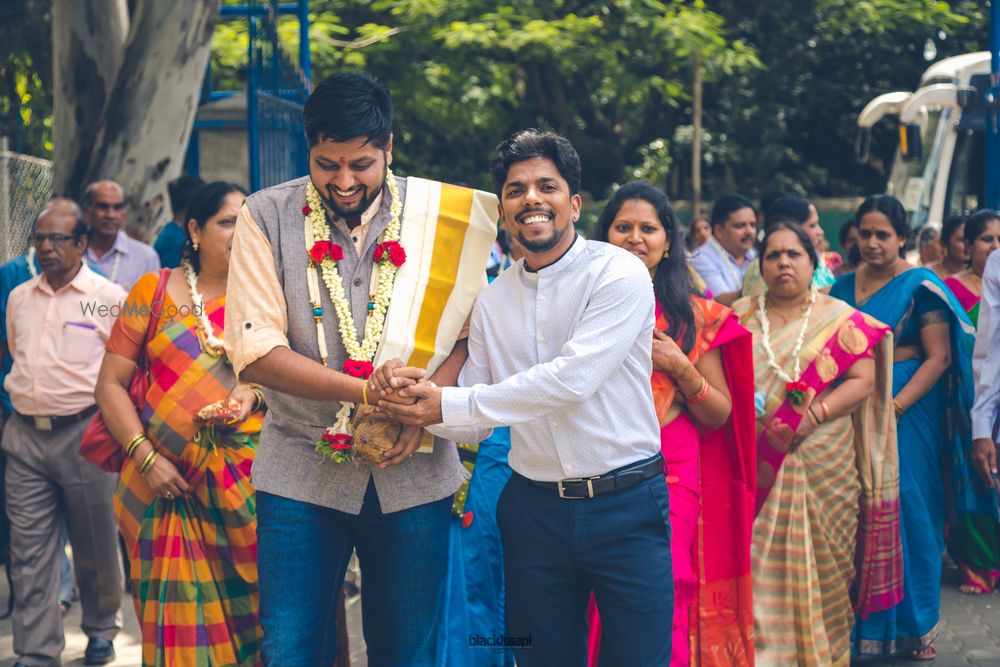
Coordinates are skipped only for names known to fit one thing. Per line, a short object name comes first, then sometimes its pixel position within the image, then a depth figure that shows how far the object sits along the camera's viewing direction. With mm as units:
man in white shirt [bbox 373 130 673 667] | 3467
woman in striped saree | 5266
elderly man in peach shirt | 5742
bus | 12797
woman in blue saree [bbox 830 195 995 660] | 5895
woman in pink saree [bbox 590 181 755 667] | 4402
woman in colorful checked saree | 4672
